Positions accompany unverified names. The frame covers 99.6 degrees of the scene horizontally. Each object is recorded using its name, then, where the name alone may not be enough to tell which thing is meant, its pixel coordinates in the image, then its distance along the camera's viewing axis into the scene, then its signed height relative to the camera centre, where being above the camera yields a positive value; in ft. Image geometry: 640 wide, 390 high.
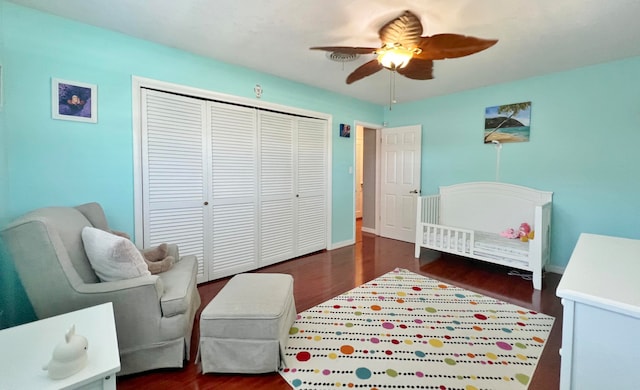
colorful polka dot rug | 5.17 -3.73
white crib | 9.48 -1.78
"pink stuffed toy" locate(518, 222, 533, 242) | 9.91 -1.90
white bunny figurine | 2.83 -1.94
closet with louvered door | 8.20 -0.07
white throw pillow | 5.12 -1.52
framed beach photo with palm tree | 11.21 +2.53
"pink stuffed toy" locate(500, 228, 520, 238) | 10.64 -2.07
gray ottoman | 5.17 -3.05
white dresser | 2.76 -1.60
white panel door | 14.98 -0.02
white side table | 2.82 -2.10
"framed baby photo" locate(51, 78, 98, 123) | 6.56 +1.94
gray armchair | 4.74 -2.09
